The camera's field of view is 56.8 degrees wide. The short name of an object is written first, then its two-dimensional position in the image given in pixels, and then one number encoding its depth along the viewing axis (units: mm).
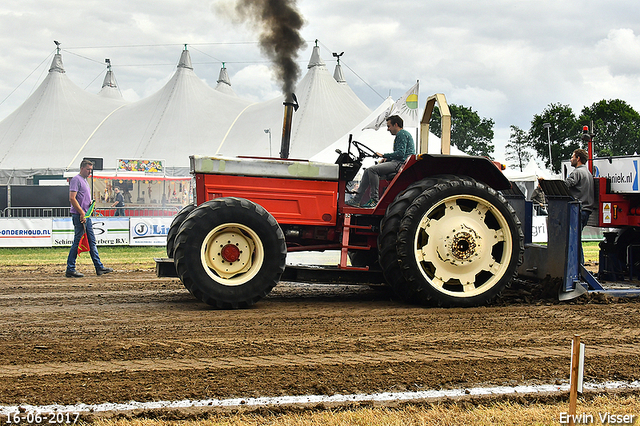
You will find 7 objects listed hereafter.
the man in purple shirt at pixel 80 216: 8578
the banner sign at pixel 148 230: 15477
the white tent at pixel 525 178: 21812
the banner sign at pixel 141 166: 22656
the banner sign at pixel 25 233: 14617
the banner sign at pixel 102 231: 14938
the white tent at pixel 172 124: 29469
